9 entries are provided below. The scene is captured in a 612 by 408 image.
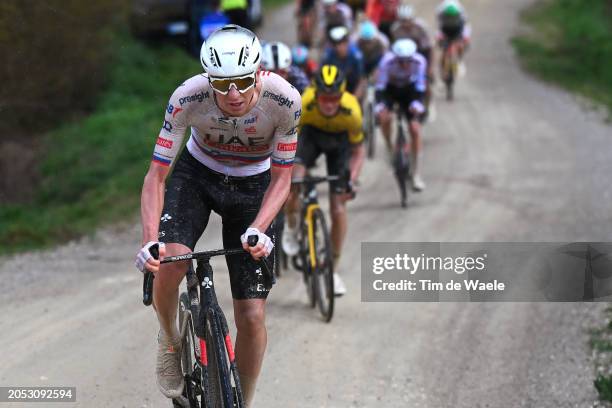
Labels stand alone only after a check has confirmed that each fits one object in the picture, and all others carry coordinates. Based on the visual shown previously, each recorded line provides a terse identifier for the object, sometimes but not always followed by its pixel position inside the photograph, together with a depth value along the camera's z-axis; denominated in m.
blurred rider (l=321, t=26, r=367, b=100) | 28.89
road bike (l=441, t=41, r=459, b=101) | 40.91
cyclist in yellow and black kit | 18.05
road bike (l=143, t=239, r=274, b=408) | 9.98
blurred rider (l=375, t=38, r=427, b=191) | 26.59
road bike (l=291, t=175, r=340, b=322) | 17.41
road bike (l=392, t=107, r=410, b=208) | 26.95
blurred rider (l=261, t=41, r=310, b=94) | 19.36
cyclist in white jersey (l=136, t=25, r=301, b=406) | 10.25
